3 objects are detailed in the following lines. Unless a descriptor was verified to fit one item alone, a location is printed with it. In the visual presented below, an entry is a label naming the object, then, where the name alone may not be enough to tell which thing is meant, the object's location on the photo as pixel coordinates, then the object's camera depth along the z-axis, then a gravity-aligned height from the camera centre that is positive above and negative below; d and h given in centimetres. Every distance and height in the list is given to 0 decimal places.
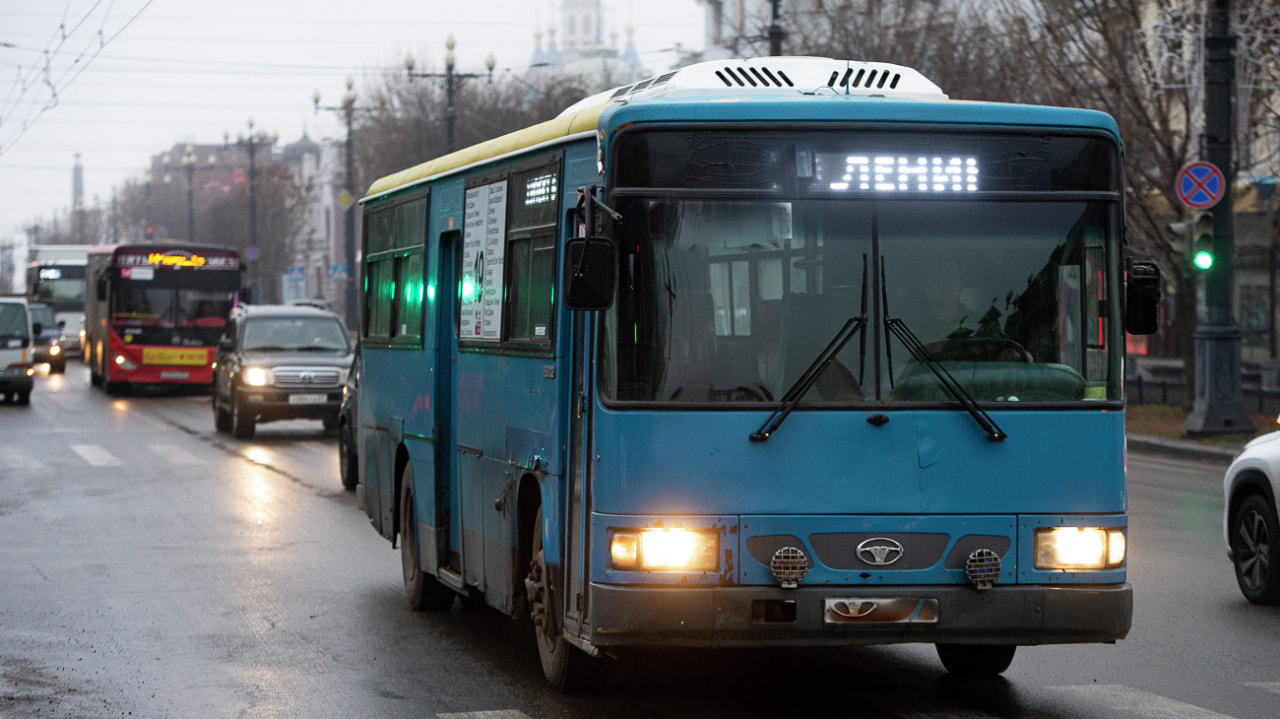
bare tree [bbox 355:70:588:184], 6438 +781
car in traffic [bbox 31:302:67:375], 5384 -28
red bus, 3866 +46
